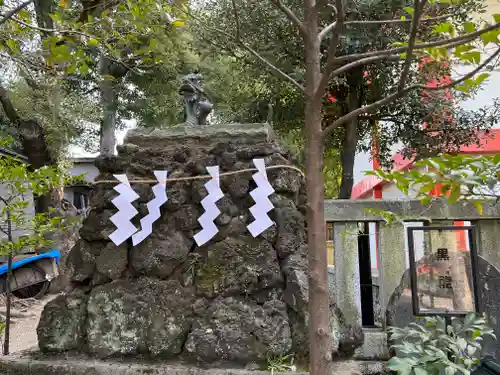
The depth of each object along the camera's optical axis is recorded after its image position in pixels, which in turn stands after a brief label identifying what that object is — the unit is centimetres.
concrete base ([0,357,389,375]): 294
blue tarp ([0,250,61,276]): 861
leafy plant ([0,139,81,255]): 347
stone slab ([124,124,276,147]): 355
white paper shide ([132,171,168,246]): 333
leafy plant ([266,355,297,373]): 290
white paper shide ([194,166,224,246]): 327
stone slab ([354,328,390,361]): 325
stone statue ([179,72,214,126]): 384
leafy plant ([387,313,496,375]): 198
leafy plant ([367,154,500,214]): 146
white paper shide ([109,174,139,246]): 335
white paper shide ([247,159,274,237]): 322
